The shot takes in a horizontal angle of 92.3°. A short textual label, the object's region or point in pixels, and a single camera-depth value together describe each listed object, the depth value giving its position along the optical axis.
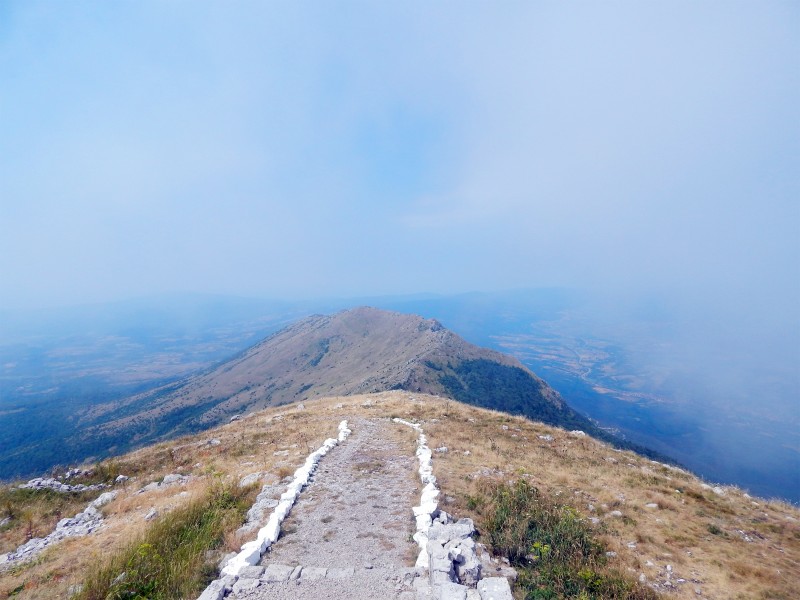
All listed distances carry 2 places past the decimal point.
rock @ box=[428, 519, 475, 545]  9.74
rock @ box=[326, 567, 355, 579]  8.35
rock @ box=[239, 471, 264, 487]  14.29
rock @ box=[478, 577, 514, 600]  7.59
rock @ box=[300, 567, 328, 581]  8.32
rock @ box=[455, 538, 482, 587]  8.27
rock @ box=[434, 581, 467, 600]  7.39
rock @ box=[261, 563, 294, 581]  8.25
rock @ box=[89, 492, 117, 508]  15.37
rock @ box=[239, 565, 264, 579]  8.29
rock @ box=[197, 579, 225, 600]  7.57
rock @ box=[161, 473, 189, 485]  16.86
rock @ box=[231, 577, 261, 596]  7.82
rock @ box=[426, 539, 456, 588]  8.01
